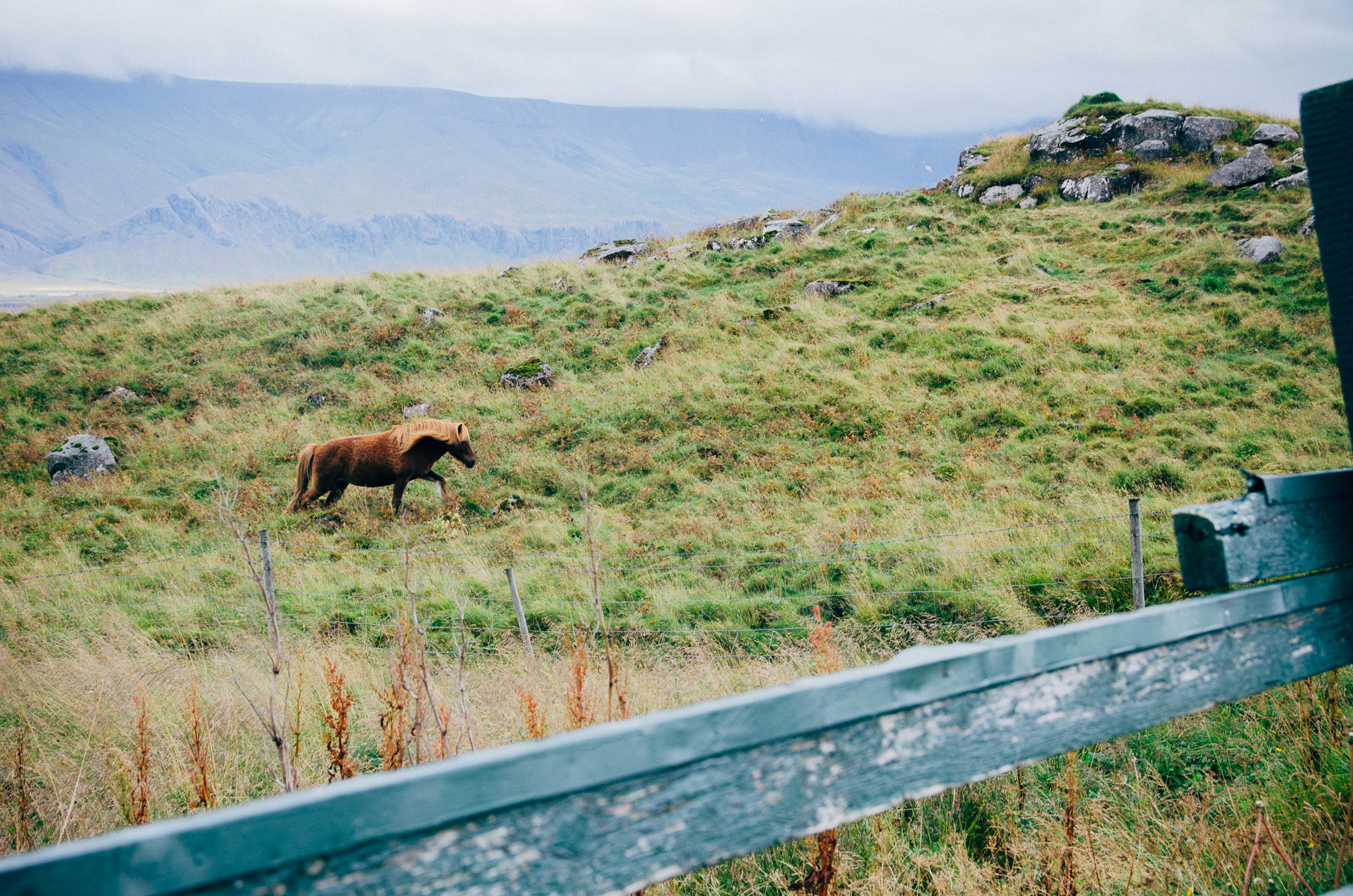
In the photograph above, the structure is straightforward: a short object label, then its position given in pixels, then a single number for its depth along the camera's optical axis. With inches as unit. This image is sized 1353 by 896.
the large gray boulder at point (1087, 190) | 806.5
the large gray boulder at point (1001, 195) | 860.6
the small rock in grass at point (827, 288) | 695.1
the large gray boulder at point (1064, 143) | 864.3
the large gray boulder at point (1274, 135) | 754.8
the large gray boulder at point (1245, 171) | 727.1
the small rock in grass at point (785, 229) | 879.1
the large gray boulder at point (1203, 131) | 805.2
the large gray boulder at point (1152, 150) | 813.2
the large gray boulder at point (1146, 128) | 823.1
